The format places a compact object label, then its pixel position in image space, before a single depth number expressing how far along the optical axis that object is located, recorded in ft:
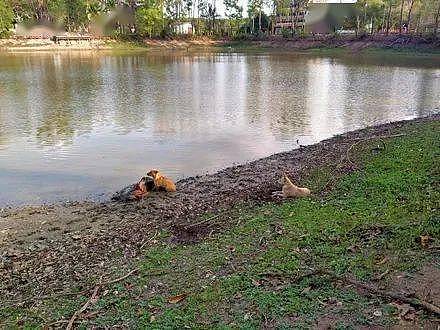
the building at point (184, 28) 308.40
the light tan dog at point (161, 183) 35.06
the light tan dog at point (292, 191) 30.12
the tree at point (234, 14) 312.71
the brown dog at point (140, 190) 33.96
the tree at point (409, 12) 236.63
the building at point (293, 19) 294.87
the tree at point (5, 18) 234.58
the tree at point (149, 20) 281.74
